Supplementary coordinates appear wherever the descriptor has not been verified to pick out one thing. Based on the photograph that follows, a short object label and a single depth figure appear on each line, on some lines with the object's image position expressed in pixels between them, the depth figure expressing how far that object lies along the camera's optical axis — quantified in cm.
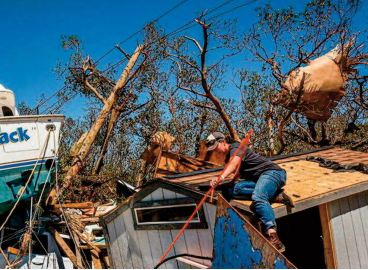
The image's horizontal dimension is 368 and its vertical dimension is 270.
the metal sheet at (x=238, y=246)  429
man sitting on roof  492
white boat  997
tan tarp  955
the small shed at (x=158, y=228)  583
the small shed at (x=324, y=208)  611
